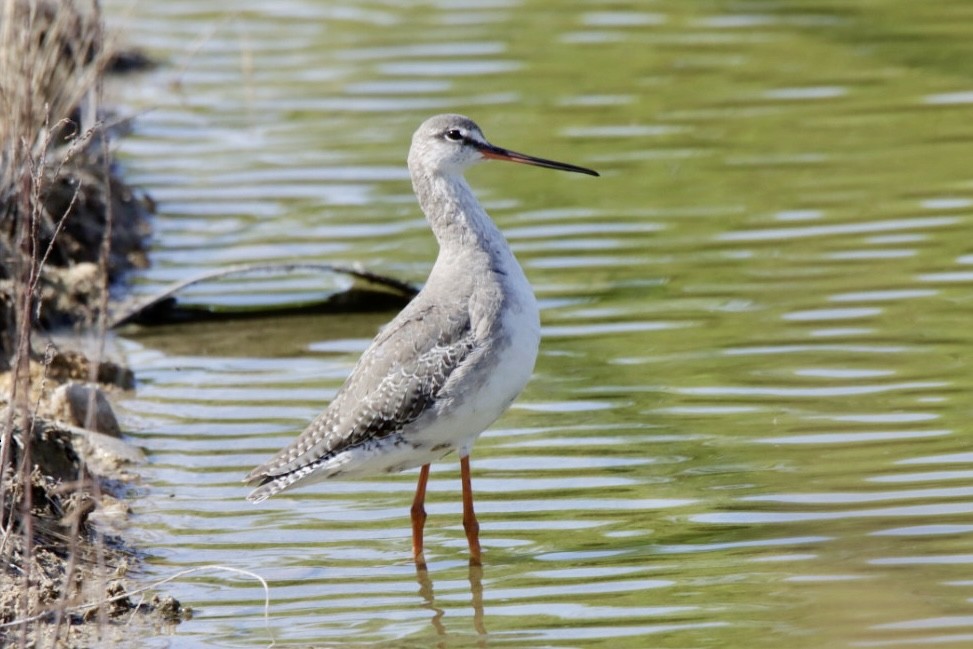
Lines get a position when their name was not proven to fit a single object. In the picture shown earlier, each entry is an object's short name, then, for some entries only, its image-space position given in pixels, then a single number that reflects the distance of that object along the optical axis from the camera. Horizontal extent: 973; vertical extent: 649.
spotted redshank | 14.13
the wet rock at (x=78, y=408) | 16.75
